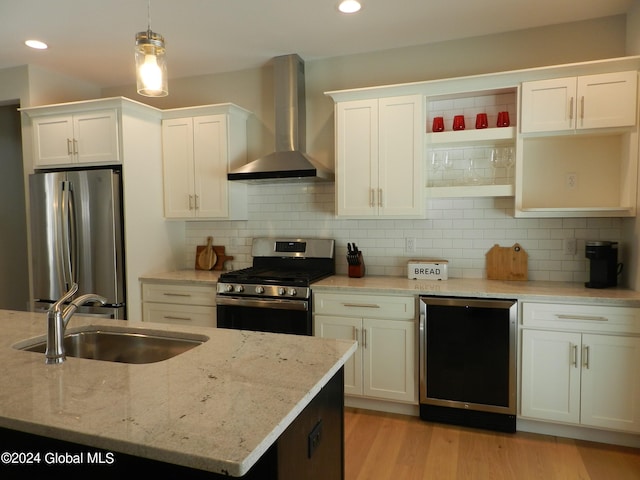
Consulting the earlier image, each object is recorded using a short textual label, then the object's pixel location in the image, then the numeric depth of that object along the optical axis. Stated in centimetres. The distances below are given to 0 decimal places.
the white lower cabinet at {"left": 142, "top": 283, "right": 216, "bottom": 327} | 350
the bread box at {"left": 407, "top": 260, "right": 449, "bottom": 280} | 324
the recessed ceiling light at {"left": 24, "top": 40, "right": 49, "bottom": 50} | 328
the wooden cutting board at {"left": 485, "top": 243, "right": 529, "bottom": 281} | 322
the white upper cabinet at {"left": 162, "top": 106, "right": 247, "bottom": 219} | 373
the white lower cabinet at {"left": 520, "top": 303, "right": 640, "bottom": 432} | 254
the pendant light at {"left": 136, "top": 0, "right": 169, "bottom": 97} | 166
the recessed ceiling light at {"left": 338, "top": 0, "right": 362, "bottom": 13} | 268
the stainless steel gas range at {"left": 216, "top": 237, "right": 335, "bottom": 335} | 316
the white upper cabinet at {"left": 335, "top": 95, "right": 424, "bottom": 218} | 316
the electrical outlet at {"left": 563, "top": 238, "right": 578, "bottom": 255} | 312
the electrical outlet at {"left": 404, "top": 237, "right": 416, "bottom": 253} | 353
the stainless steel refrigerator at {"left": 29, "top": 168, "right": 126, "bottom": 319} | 345
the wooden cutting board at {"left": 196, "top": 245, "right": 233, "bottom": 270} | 412
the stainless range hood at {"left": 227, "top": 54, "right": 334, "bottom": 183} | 341
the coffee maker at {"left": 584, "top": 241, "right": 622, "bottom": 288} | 279
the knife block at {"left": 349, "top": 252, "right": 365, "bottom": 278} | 347
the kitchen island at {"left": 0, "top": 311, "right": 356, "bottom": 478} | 97
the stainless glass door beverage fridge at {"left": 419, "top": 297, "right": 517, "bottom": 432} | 274
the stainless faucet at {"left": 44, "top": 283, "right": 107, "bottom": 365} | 148
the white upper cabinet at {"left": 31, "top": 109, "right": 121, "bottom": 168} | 350
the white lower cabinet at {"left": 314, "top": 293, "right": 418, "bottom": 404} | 298
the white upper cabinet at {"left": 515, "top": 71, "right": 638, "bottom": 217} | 272
